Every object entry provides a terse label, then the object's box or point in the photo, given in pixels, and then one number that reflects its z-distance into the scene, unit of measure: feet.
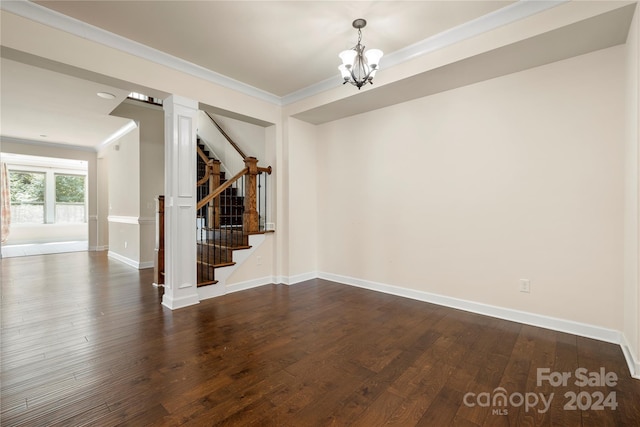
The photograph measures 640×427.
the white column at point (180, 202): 10.82
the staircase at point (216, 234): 12.88
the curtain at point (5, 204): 27.35
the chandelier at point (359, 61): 8.20
